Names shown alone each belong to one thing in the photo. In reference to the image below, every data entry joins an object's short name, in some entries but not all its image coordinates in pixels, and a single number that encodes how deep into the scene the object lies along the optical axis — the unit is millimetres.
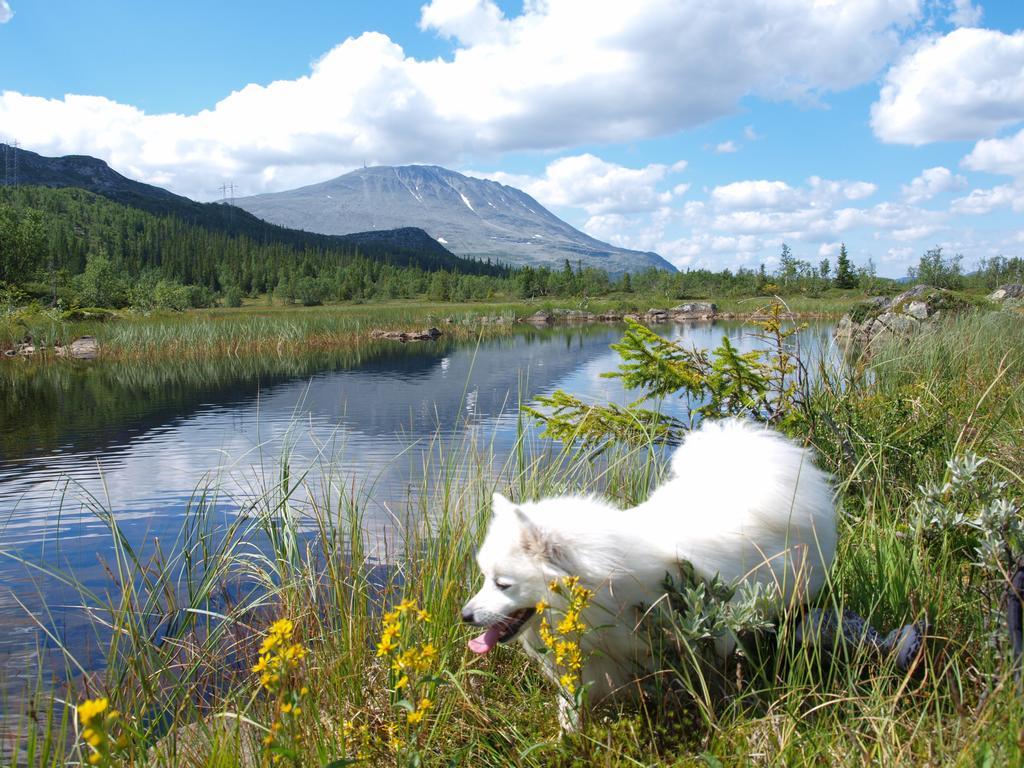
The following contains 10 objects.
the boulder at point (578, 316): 71500
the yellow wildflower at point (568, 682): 2275
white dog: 2545
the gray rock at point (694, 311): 74062
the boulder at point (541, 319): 65000
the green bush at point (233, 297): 95938
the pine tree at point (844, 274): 72562
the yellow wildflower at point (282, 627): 1957
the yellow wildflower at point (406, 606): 2268
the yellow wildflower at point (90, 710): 1354
